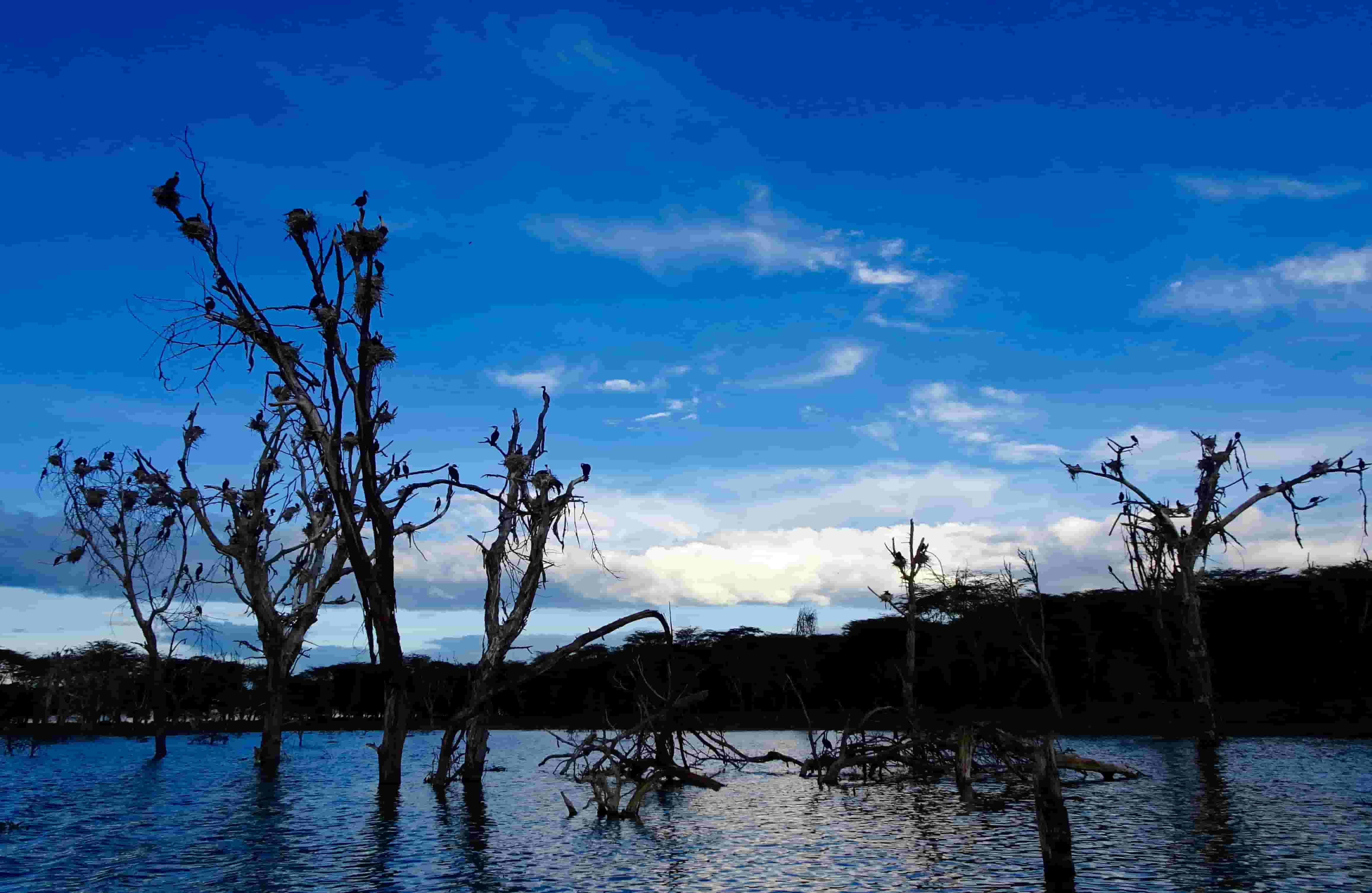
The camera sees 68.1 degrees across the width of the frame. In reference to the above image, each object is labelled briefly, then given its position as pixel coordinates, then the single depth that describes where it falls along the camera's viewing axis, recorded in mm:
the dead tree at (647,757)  23375
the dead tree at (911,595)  38906
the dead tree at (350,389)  17062
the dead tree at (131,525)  36688
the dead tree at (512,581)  25438
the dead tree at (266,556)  36281
